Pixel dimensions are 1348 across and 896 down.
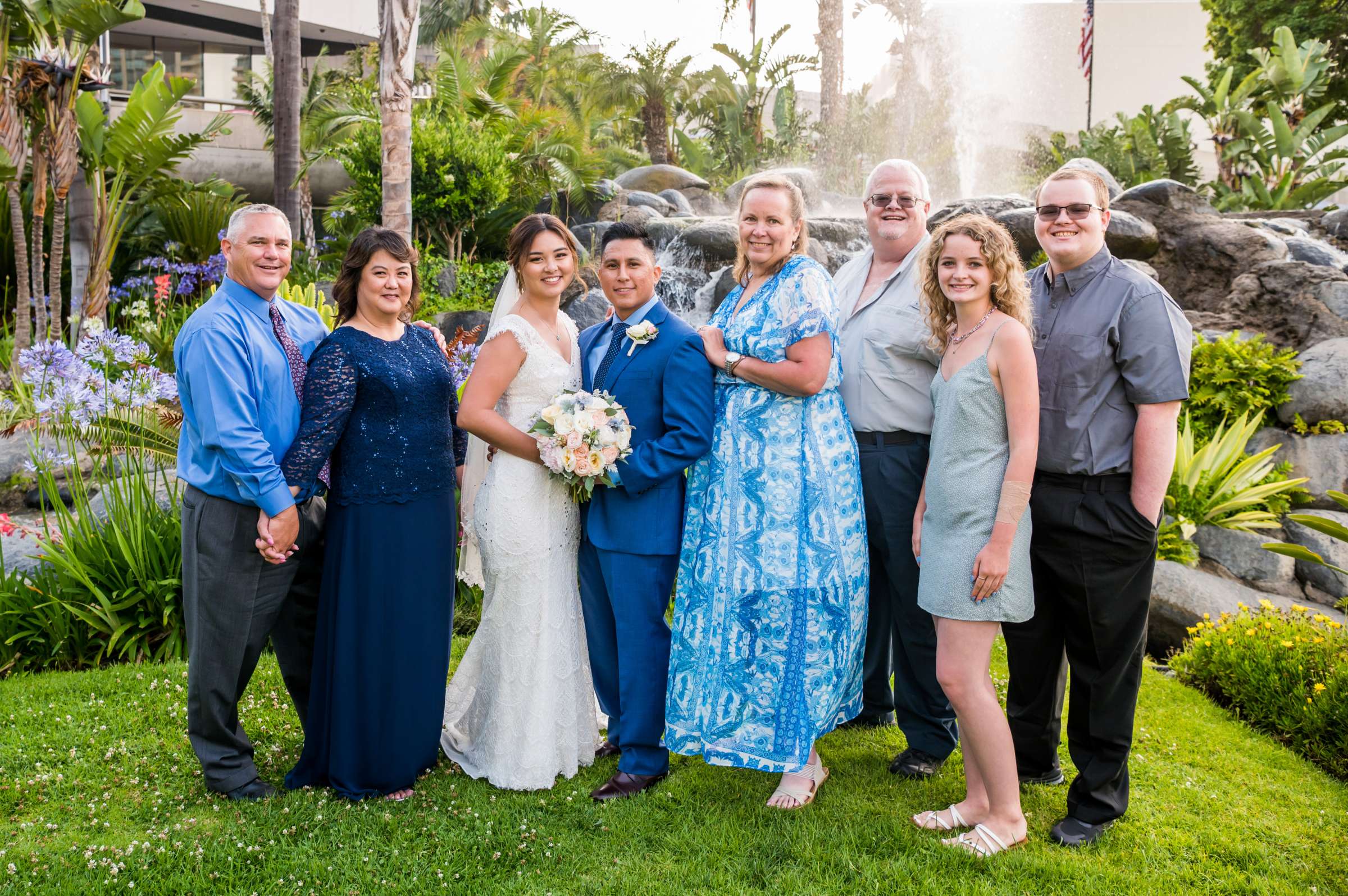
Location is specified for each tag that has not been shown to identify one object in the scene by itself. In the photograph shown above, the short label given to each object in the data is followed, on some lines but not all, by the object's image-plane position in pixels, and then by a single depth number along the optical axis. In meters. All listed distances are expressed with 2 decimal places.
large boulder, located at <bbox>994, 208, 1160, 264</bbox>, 11.39
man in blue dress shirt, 3.51
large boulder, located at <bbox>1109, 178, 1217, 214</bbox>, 11.93
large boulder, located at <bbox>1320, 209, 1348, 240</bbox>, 13.77
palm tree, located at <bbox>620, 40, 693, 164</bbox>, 27.66
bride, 3.83
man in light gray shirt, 3.91
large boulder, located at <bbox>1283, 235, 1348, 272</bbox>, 11.34
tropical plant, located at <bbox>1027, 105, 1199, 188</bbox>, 21.44
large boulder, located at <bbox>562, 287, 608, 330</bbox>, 11.19
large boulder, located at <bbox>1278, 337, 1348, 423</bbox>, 8.28
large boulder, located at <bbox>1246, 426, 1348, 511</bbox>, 7.99
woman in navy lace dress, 3.66
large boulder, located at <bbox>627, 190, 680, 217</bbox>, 17.25
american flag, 24.00
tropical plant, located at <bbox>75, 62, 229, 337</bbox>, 9.13
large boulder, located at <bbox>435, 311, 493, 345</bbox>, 12.28
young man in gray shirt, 3.35
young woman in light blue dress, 3.23
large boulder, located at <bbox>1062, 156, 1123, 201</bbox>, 14.34
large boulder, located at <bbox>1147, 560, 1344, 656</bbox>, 6.25
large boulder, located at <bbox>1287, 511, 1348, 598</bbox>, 6.92
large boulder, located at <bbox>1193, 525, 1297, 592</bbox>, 7.07
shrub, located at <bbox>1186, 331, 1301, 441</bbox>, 8.45
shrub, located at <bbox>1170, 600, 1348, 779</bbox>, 4.62
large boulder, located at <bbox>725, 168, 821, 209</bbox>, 17.78
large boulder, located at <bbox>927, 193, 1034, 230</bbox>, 11.45
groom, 3.68
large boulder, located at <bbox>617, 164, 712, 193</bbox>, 19.83
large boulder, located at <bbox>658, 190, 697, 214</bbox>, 17.92
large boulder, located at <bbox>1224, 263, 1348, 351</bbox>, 9.47
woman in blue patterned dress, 3.67
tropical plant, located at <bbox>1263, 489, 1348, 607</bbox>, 4.22
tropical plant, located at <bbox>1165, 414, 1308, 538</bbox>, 7.30
